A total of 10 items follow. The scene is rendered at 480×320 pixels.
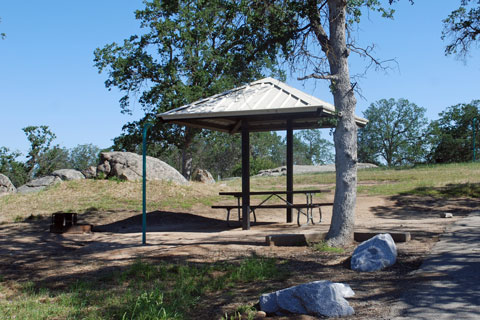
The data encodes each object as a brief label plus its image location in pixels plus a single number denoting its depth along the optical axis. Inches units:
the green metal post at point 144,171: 339.3
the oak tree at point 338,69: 315.3
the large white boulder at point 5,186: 842.2
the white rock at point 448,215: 443.8
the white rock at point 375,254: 240.5
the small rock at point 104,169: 717.2
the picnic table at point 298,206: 434.6
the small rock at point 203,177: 965.2
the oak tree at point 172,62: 914.7
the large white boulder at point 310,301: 173.6
